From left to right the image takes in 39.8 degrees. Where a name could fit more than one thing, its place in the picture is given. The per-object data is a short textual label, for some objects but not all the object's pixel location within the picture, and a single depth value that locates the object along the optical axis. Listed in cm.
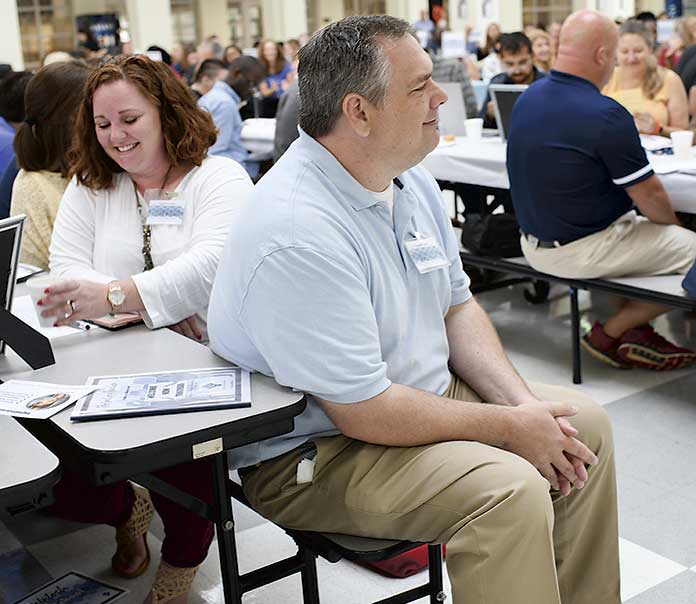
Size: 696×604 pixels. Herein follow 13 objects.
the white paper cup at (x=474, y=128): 505
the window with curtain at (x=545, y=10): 2439
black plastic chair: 169
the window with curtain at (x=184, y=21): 2264
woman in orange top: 524
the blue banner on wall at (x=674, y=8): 1559
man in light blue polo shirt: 161
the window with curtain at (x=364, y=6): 2270
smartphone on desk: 212
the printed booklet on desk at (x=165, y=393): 159
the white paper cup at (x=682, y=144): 387
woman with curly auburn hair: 225
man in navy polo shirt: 345
